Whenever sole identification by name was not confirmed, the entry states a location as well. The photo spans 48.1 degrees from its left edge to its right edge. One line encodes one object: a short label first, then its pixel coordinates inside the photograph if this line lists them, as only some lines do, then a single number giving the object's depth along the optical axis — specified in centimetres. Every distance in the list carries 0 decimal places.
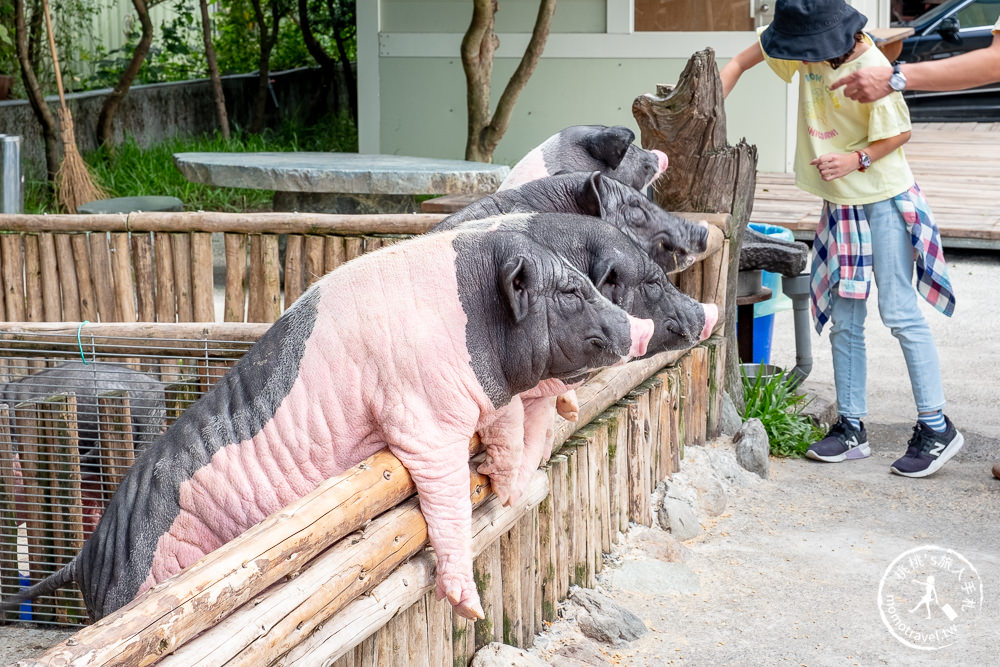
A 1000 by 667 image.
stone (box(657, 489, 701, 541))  407
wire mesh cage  369
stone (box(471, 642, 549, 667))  290
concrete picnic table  724
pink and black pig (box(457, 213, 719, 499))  249
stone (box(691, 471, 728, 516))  429
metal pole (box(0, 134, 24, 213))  700
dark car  1316
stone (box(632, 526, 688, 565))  386
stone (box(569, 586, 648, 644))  329
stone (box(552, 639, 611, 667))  312
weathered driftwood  461
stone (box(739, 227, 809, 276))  525
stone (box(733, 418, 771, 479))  470
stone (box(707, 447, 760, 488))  458
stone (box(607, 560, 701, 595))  363
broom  859
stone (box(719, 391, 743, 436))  498
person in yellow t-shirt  446
